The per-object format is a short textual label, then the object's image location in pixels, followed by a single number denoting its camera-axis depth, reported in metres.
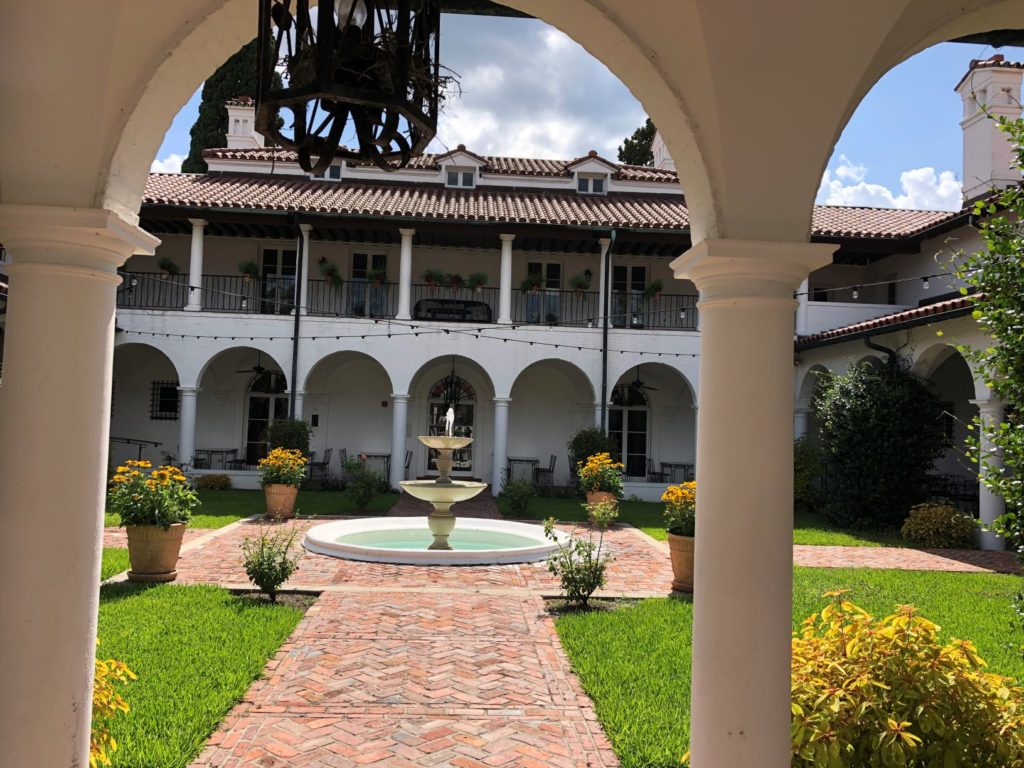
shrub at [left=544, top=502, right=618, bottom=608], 7.92
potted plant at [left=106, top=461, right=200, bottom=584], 8.58
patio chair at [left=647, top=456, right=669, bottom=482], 21.44
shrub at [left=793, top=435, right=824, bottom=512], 18.14
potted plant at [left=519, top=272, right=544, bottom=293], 20.36
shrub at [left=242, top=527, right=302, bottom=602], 7.79
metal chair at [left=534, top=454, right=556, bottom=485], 21.35
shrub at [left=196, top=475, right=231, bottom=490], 19.20
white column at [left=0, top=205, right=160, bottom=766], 2.73
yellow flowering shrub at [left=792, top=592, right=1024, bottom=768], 3.22
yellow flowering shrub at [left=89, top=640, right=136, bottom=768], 3.29
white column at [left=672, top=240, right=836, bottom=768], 2.88
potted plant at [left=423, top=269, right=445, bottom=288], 20.50
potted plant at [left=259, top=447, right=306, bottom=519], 14.49
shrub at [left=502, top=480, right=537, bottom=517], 15.57
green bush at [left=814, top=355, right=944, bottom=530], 15.09
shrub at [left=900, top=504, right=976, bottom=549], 13.70
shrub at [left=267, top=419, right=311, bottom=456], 17.94
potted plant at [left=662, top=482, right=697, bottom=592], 8.65
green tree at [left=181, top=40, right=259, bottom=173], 30.14
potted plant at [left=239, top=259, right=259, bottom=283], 20.12
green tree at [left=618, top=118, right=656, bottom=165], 38.19
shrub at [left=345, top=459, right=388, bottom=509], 15.24
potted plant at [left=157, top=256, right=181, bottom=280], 20.06
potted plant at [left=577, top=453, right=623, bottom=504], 15.90
